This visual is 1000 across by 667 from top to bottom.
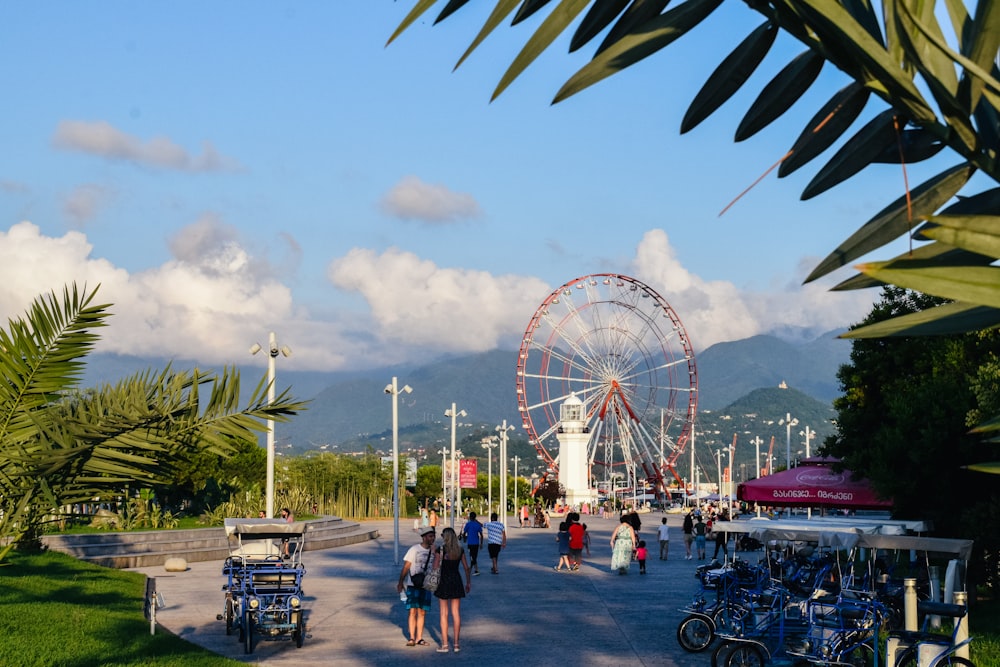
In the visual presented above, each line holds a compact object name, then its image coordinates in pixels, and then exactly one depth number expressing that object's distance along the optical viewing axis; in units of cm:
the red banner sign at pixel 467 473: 5602
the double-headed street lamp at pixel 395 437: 2990
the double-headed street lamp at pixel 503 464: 5481
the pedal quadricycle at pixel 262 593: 1481
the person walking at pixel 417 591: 1499
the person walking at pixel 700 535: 3222
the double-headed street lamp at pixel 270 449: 2634
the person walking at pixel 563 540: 2703
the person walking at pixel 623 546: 2639
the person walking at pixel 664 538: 3219
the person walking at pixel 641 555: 2658
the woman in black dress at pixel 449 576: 1479
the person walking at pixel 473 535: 2552
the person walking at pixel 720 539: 3198
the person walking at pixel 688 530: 3281
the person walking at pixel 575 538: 2686
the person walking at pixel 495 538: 2609
